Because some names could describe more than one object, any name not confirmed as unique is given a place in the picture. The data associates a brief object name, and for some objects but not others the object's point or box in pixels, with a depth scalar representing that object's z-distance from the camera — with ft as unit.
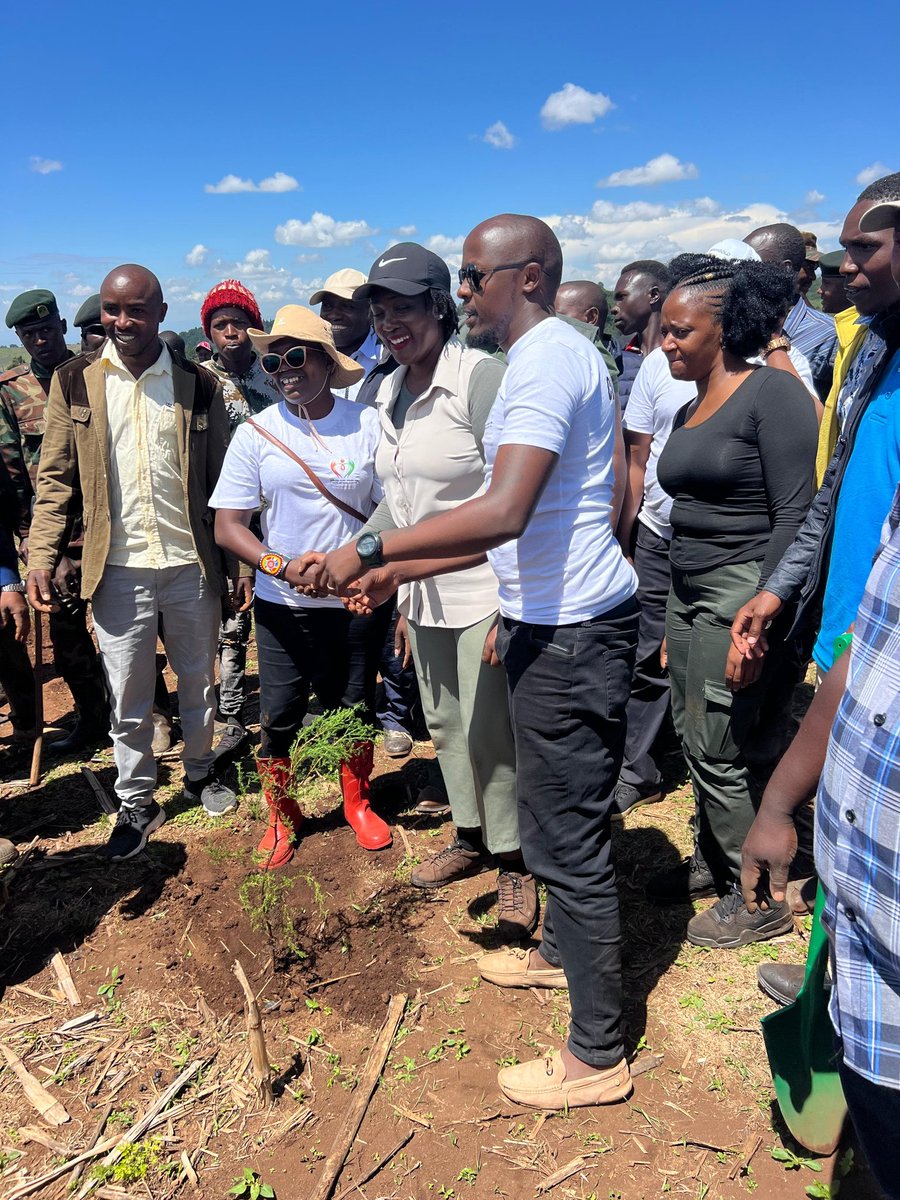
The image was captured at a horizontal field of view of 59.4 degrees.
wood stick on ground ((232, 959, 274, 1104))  8.08
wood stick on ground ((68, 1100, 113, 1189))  7.93
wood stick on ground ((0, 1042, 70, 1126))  8.63
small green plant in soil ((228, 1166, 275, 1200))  7.62
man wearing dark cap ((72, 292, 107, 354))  18.99
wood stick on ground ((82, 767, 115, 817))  15.12
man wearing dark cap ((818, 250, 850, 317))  20.89
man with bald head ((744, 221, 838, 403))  16.39
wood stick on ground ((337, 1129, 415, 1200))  7.55
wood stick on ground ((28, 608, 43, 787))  15.78
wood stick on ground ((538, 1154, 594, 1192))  7.48
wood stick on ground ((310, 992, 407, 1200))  7.63
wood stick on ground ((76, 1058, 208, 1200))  8.05
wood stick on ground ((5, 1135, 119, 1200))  7.79
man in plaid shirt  3.94
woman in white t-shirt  11.88
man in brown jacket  12.68
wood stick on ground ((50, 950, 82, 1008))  10.30
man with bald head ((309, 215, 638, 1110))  7.59
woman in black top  9.24
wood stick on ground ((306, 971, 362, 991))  10.18
